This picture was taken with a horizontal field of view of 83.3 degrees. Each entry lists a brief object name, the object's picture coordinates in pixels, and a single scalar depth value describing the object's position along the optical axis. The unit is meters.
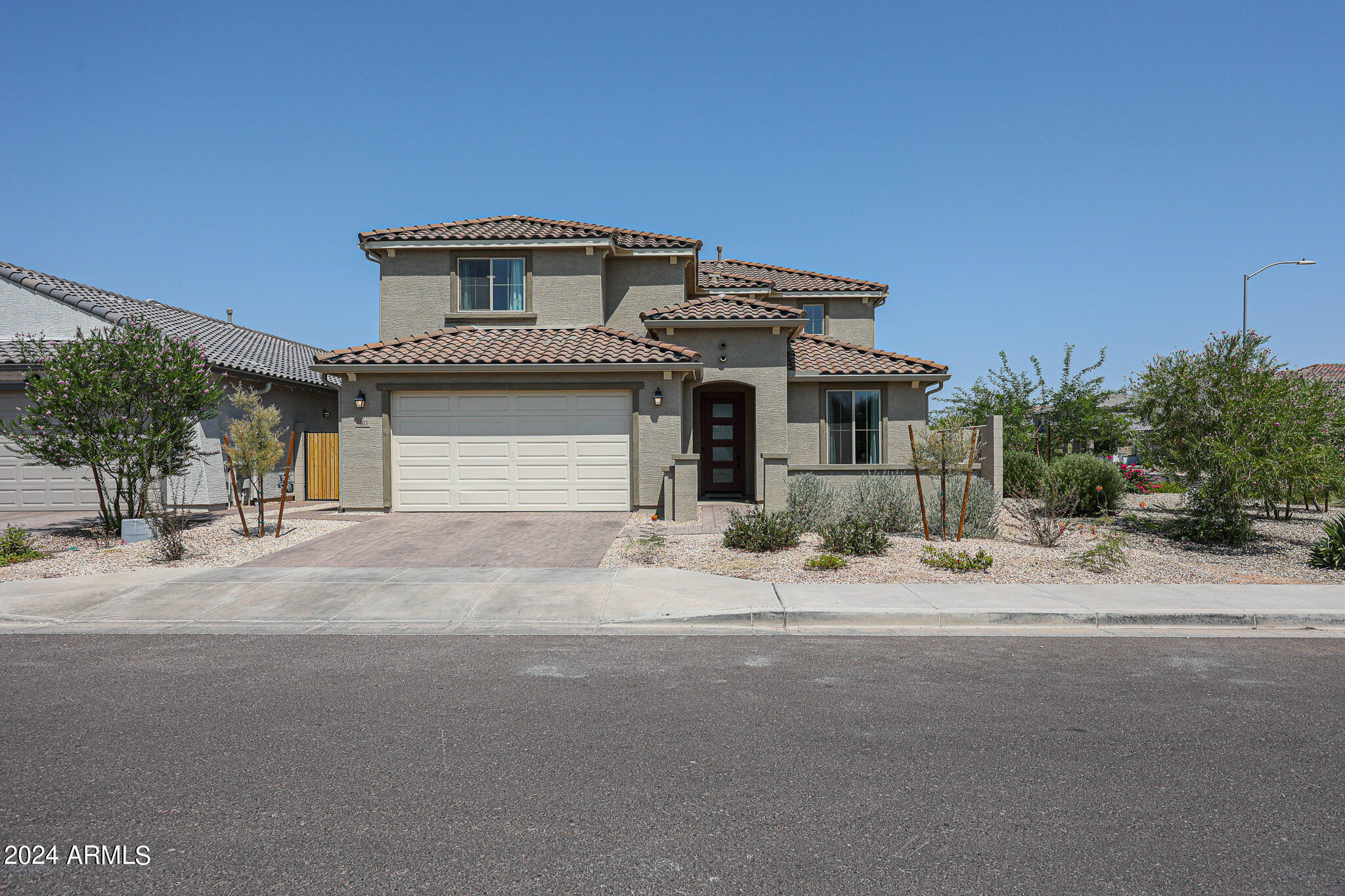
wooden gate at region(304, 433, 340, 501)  19.47
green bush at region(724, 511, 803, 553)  11.05
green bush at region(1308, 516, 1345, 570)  10.27
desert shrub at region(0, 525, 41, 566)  10.97
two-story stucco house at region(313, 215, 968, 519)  15.72
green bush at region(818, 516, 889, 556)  10.75
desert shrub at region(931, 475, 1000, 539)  12.48
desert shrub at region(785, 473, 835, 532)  12.70
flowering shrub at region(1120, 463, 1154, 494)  18.67
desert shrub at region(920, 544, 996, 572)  9.84
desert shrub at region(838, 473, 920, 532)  12.89
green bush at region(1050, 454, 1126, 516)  16.08
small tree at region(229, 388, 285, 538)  12.35
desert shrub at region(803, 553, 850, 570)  9.80
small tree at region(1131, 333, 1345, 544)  11.48
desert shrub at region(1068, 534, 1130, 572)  10.05
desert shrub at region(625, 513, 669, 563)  10.89
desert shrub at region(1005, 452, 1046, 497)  17.80
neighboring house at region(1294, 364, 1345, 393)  44.03
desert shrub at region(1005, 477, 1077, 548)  11.75
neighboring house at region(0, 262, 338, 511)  16.70
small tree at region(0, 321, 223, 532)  12.24
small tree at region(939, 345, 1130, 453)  21.92
